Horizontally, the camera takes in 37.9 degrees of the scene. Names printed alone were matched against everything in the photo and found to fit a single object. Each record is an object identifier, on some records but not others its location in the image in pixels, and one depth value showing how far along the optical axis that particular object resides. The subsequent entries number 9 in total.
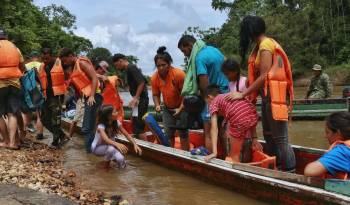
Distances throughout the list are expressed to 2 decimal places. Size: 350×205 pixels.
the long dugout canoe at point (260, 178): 4.22
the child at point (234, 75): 5.95
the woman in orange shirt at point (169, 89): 7.17
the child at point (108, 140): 7.02
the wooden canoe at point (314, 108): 13.38
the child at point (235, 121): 5.56
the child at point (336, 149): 4.07
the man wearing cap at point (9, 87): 7.41
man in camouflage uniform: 13.03
